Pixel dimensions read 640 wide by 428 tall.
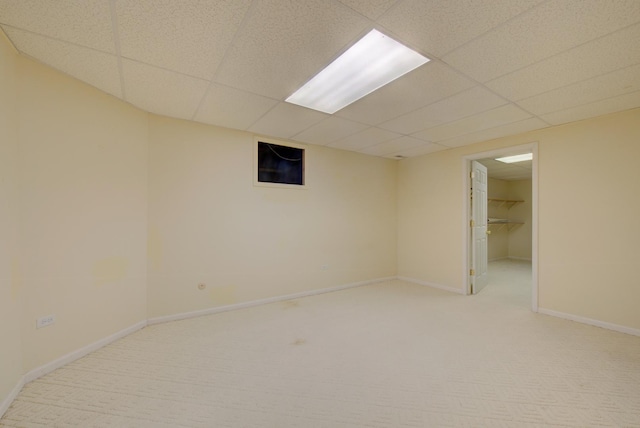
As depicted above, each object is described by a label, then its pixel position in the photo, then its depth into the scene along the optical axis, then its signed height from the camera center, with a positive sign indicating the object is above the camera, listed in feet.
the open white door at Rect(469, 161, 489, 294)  13.79 -0.69
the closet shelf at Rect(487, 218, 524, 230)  23.87 -0.86
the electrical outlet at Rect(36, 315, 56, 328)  6.59 -2.75
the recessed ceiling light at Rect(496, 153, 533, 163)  15.97 +3.57
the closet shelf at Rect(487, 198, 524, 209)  24.11 +1.32
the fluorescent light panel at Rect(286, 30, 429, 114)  5.94 +3.83
